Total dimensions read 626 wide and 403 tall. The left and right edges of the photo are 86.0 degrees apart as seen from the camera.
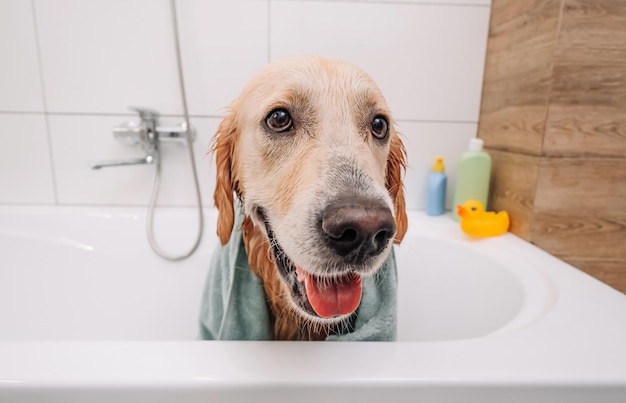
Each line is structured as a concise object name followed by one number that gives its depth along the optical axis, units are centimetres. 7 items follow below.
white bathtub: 49
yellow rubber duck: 121
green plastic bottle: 130
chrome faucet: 131
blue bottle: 142
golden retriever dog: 53
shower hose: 130
